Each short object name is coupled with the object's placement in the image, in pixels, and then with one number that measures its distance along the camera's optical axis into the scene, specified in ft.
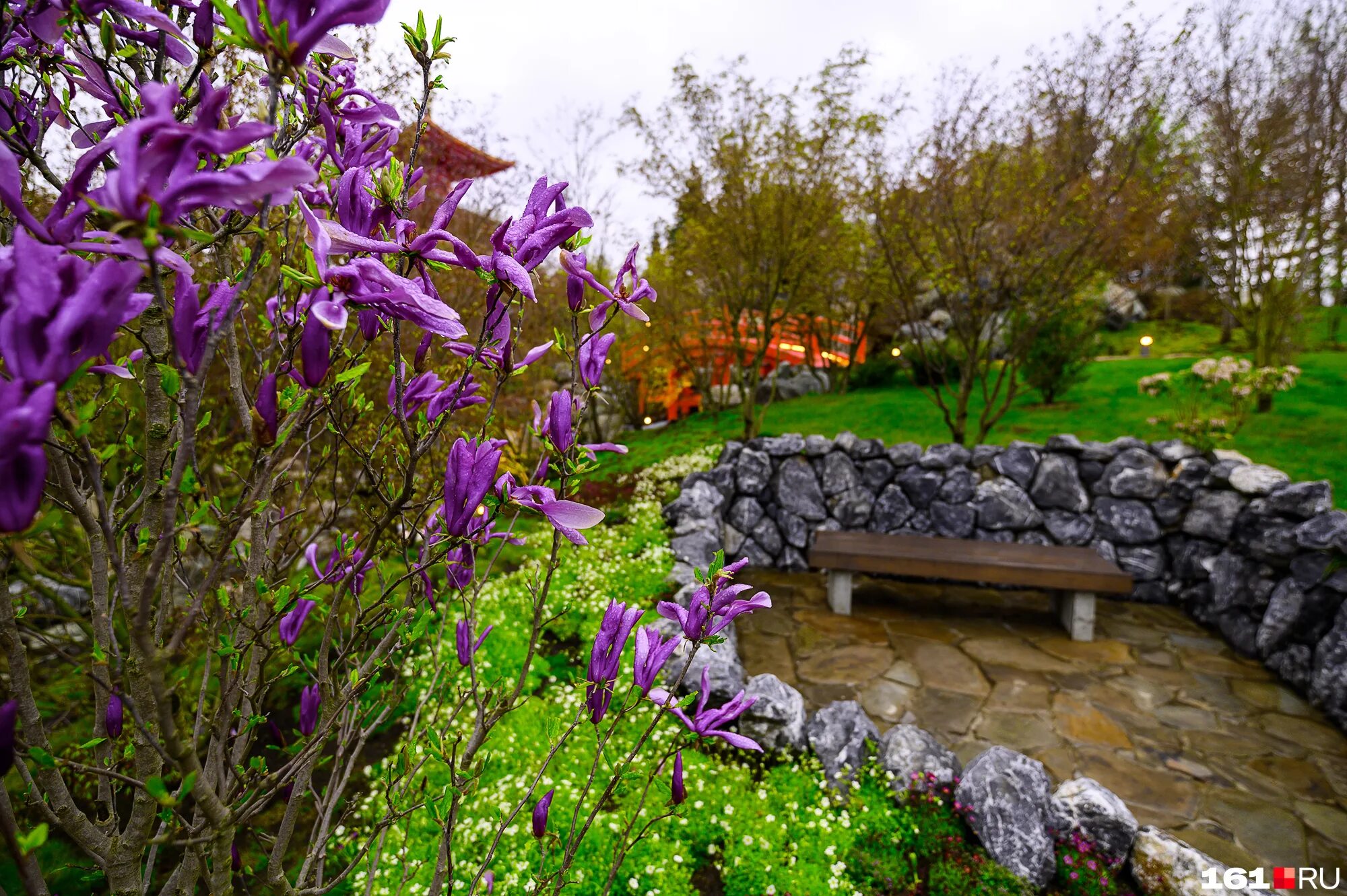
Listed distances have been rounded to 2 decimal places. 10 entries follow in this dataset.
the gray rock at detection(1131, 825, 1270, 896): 7.48
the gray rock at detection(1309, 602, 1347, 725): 11.69
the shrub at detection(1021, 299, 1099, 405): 29.91
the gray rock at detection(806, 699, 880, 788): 9.53
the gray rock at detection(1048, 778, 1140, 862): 8.12
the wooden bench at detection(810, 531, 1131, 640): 14.79
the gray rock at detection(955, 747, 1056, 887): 7.91
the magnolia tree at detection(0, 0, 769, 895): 1.60
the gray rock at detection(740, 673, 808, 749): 9.91
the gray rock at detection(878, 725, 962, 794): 9.22
